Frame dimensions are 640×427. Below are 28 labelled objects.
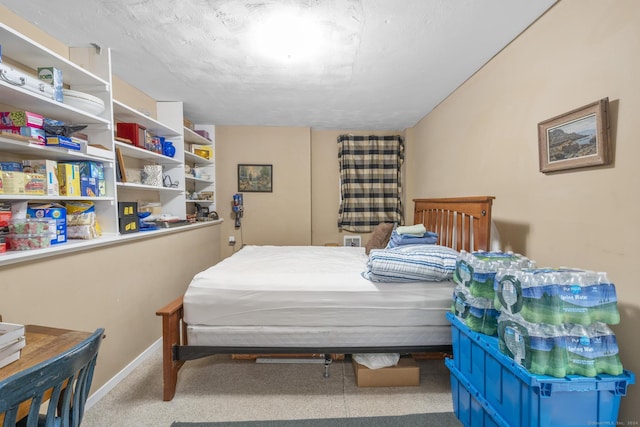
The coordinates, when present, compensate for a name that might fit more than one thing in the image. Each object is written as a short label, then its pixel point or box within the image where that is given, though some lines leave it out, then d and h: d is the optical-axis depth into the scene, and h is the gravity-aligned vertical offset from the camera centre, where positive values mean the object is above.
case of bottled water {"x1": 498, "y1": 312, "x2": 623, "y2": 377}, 1.04 -0.61
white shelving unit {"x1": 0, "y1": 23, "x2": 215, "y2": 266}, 1.44 +0.61
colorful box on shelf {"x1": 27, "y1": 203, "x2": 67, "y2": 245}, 1.53 -0.07
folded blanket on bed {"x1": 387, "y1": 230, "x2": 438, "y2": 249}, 2.25 -0.34
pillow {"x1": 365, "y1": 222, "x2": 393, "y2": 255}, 2.88 -0.41
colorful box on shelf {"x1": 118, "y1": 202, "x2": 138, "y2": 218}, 2.05 -0.04
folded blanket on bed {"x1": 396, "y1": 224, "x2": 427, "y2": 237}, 2.28 -0.27
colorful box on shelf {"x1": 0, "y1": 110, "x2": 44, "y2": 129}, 1.42 +0.48
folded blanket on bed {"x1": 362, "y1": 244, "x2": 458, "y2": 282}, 1.76 -0.45
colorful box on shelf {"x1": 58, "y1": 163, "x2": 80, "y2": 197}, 1.69 +0.17
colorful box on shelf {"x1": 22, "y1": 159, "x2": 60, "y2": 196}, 1.57 +0.21
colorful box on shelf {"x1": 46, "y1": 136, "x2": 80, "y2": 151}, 1.57 +0.39
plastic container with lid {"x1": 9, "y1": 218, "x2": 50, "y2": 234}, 1.38 -0.11
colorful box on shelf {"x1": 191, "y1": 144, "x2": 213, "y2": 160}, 3.62 +0.75
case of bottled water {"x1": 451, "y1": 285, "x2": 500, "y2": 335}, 1.36 -0.62
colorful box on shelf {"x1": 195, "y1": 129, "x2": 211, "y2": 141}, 3.74 +1.02
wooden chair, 0.64 -0.49
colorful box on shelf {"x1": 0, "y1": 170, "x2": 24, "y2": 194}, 1.36 +0.13
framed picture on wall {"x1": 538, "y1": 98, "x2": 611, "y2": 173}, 1.25 +0.33
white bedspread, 1.73 -0.69
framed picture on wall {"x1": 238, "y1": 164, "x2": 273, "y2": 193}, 4.01 +0.38
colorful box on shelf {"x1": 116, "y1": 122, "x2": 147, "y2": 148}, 2.32 +0.66
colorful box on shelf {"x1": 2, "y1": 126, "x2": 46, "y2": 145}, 1.42 +0.41
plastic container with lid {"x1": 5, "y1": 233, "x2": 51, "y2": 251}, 1.38 -0.20
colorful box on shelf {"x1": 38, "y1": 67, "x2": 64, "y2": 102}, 1.60 +0.79
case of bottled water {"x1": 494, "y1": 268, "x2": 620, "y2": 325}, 1.05 -0.41
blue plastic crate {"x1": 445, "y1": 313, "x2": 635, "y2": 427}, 1.02 -0.82
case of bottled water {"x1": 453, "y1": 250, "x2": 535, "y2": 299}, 1.38 -0.38
